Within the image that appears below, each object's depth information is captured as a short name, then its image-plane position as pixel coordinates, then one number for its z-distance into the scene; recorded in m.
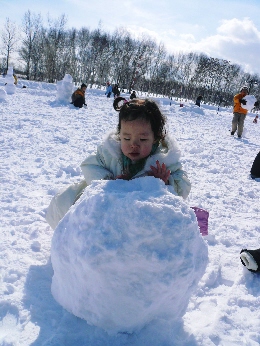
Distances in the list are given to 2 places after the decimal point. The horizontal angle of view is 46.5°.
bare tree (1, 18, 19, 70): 38.69
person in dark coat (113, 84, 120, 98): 20.95
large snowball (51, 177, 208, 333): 1.23
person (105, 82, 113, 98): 22.32
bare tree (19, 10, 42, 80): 37.62
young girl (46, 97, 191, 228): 1.64
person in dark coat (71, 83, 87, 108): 13.38
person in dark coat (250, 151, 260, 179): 5.13
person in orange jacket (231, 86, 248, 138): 9.04
